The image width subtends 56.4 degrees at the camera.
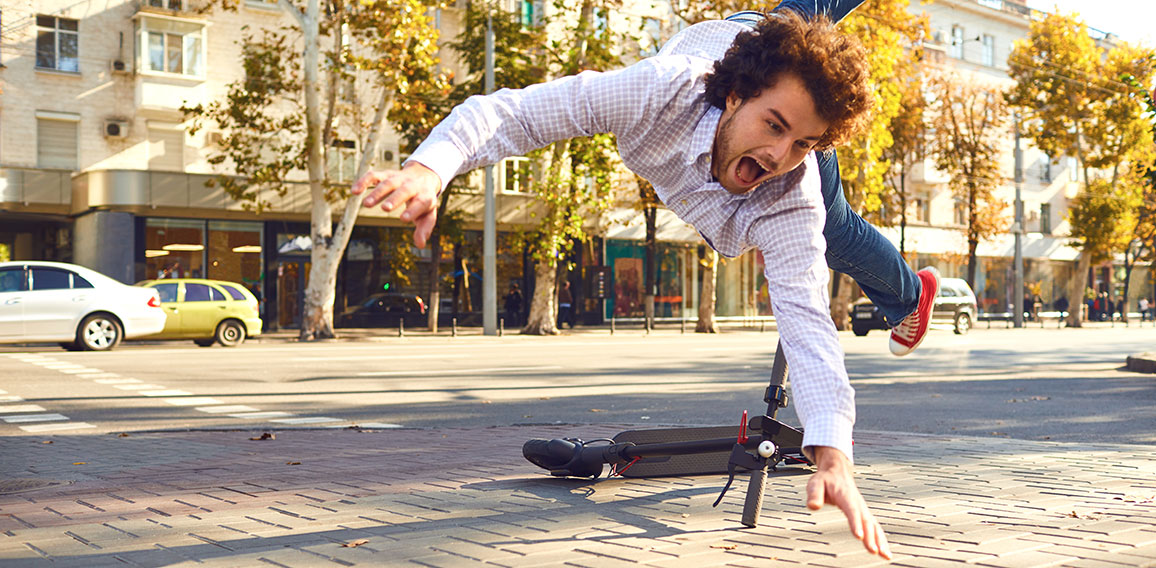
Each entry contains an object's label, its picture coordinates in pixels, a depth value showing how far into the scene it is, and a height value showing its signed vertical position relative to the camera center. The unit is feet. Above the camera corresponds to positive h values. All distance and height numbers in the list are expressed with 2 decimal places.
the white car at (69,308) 59.31 -0.42
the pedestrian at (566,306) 122.11 -0.49
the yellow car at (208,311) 71.61 -0.68
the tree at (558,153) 93.71 +13.14
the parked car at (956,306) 115.55 -0.35
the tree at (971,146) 148.71 +21.76
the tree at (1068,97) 136.54 +26.59
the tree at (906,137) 142.51 +22.57
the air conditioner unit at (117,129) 100.42 +16.01
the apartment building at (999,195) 166.81 +17.54
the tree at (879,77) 95.55 +20.77
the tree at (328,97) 80.02 +16.03
